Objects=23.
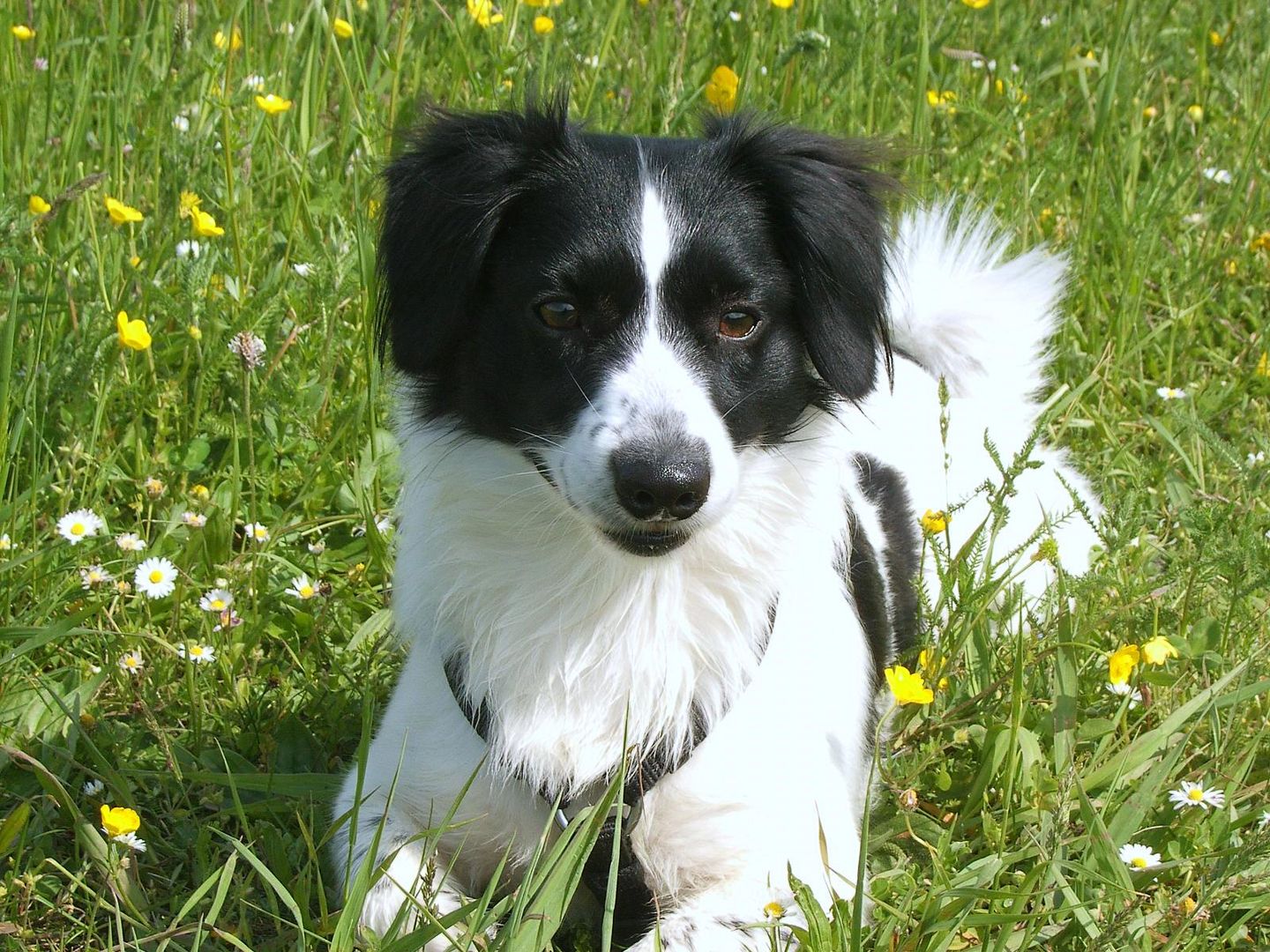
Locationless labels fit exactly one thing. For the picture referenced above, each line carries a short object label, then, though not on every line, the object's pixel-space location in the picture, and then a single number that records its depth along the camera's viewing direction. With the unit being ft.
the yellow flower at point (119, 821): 6.93
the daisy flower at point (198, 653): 9.04
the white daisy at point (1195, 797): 7.97
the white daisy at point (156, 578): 9.53
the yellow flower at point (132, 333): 9.87
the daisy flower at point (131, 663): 9.33
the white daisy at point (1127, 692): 8.91
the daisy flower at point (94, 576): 9.72
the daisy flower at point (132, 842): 7.21
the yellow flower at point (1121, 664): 7.65
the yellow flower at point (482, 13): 14.24
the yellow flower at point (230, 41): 12.51
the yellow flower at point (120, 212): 10.61
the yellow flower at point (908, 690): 7.30
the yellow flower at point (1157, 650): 8.06
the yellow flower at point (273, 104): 12.37
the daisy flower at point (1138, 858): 7.49
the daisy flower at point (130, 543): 9.92
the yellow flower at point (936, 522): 8.68
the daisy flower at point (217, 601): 9.20
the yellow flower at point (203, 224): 11.00
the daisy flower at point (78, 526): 9.80
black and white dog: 7.39
